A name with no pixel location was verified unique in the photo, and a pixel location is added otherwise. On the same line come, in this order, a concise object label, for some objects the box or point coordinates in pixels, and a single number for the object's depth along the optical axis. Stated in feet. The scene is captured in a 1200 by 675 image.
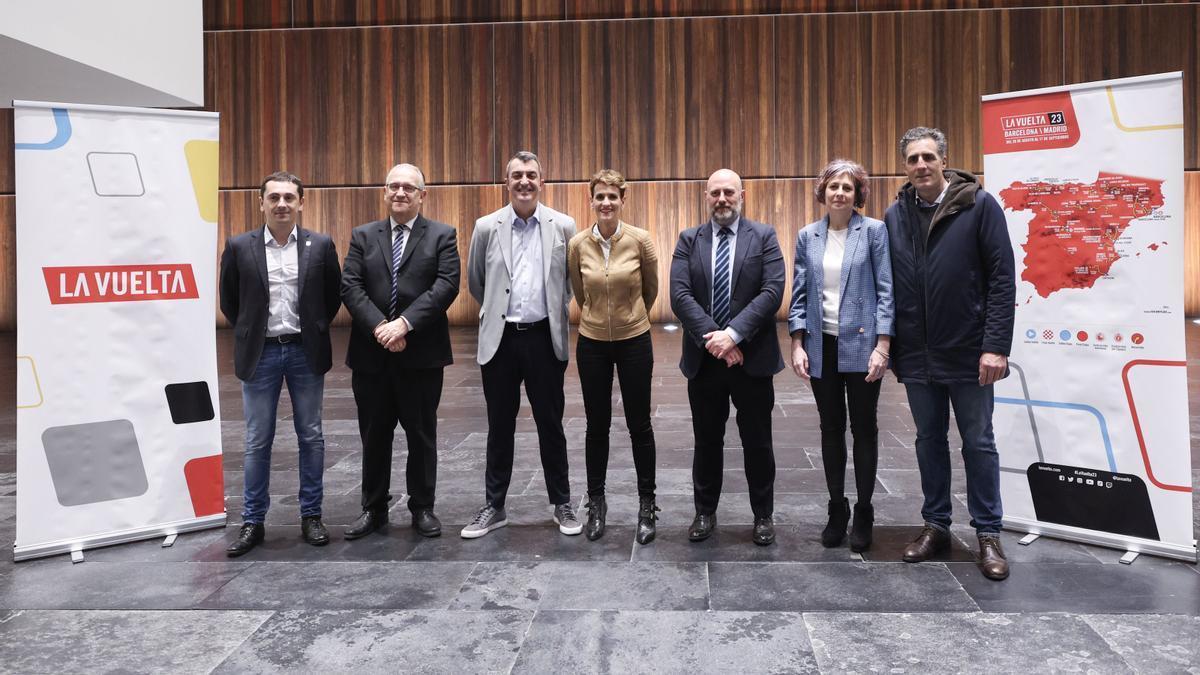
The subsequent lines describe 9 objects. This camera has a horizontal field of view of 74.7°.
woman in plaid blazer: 8.94
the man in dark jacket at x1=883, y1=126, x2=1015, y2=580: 8.38
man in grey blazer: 9.95
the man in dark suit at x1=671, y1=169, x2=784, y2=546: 9.35
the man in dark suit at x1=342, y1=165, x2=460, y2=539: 9.90
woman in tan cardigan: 9.62
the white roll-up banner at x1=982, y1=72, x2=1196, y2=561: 8.61
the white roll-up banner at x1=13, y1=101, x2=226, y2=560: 9.16
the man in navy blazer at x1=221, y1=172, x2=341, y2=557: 9.57
